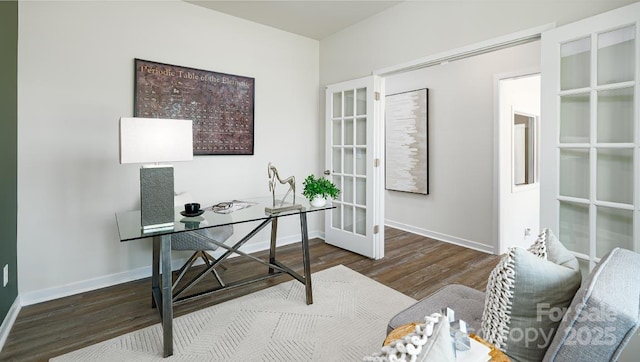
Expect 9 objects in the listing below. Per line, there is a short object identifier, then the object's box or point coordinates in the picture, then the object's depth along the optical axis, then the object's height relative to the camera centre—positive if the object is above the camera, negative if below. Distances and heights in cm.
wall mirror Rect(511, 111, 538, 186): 391 +38
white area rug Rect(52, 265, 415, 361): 190 -104
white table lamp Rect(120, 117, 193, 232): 192 +13
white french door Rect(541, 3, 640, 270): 179 +27
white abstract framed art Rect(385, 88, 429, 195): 449 +54
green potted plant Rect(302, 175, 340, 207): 253 -11
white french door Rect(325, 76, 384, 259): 350 +17
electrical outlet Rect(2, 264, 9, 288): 212 -68
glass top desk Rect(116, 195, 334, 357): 187 -37
